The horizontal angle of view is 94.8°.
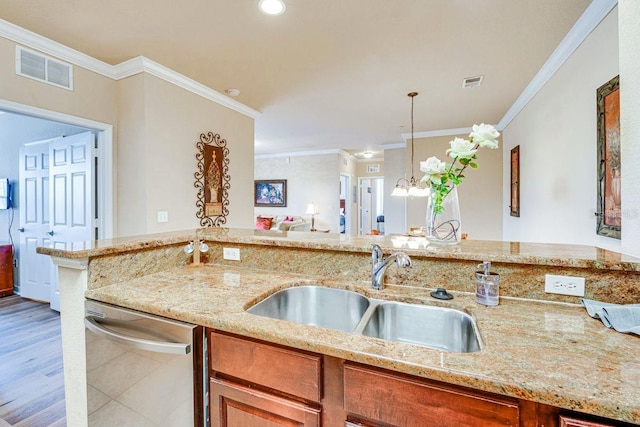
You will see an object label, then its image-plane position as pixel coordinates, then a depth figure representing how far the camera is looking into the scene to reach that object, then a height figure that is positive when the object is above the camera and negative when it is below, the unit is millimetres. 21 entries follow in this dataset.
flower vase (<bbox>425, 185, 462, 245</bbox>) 1488 -42
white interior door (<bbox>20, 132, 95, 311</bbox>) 3025 +136
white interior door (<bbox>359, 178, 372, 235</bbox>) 9562 +276
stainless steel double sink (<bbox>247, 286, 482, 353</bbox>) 1111 -437
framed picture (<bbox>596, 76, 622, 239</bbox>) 1745 +323
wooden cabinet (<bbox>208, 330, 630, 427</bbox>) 675 -490
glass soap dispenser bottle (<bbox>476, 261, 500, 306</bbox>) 1115 -283
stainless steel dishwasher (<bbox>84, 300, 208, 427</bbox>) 1041 -595
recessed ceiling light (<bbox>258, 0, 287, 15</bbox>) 1942 +1396
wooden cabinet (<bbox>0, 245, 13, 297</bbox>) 3908 -752
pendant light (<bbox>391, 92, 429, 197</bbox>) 3357 +287
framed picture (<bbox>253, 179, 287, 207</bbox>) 7973 +577
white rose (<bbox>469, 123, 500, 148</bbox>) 1277 +335
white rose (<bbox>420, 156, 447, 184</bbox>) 1410 +211
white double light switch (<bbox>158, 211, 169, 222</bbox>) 2941 -24
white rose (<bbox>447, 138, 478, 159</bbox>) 1322 +287
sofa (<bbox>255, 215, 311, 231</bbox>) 6467 -216
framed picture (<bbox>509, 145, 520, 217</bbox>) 3979 +441
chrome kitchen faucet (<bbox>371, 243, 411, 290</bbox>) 1264 -227
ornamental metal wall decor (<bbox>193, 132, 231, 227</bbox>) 3416 +407
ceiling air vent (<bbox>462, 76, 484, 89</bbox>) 3135 +1438
